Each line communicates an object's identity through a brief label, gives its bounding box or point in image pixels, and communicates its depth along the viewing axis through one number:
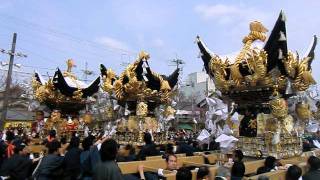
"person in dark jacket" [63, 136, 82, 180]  6.18
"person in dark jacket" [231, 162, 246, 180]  4.76
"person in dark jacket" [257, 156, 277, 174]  6.29
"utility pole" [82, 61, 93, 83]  42.59
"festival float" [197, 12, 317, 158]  8.59
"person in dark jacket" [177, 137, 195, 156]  9.37
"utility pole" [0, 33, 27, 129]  21.33
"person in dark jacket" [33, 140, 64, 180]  5.89
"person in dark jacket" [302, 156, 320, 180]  4.83
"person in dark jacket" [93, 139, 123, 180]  3.87
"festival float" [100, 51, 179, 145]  13.63
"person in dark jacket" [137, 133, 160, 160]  8.32
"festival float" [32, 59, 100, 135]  16.42
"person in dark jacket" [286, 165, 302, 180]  4.56
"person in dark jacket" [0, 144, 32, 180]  6.62
